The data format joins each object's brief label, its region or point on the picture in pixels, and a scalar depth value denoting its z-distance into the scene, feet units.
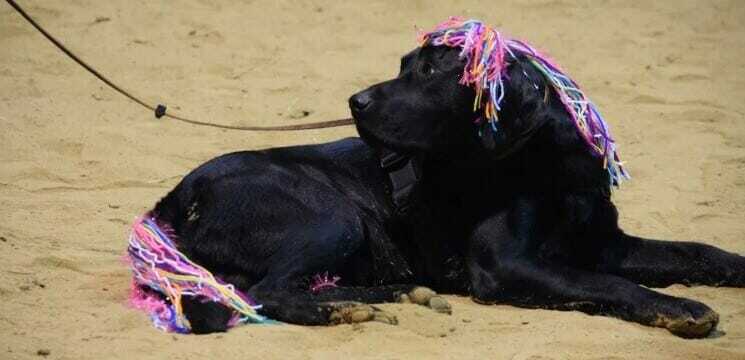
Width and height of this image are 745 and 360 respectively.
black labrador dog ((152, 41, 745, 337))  29.66
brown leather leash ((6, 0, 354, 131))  32.14
